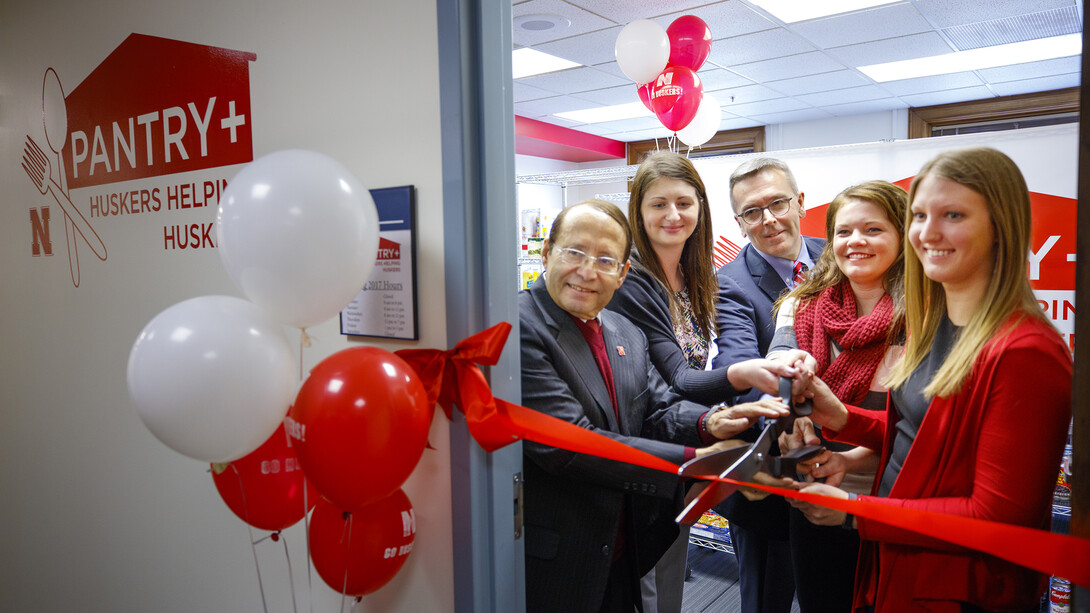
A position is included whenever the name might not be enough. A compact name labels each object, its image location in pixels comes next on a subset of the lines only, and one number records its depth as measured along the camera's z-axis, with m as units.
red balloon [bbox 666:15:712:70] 4.09
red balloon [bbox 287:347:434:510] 1.13
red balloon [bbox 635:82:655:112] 4.26
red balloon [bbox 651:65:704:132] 4.12
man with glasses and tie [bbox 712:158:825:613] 1.94
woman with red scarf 1.39
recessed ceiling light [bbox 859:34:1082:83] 5.75
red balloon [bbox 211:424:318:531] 1.41
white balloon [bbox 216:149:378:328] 1.12
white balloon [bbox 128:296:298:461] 1.12
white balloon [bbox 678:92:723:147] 5.04
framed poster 1.42
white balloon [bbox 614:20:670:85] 3.92
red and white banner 1.97
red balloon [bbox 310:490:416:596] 1.34
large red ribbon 1.06
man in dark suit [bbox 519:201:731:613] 1.51
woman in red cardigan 1.04
